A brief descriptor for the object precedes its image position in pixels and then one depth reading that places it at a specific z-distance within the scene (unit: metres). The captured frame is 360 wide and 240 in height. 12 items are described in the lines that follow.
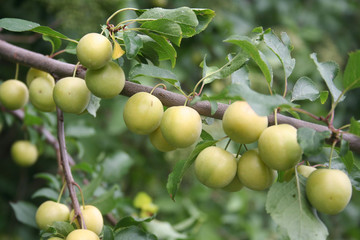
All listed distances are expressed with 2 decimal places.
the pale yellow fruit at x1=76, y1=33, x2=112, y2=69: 0.49
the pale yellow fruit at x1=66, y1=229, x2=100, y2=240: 0.49
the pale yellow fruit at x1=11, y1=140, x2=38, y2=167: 0.83
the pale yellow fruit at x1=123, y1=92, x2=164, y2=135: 0.50
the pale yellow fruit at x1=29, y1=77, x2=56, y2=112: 0.56
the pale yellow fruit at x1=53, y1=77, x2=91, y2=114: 0.52
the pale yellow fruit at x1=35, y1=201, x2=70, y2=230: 0.55
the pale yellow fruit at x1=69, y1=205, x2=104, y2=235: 0.53
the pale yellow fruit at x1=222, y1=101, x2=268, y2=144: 0.47
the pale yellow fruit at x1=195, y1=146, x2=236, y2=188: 0.49
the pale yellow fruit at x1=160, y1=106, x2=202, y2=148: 0.49
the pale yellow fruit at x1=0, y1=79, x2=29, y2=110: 0.61
